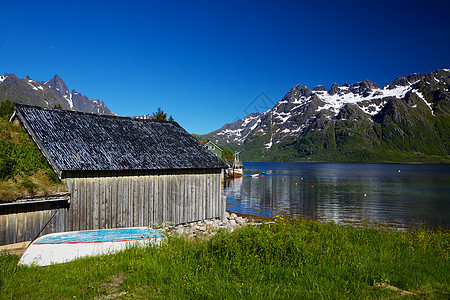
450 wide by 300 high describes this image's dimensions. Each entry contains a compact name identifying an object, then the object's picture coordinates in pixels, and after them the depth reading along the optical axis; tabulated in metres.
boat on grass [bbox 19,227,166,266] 10.80
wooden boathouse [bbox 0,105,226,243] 15.20
